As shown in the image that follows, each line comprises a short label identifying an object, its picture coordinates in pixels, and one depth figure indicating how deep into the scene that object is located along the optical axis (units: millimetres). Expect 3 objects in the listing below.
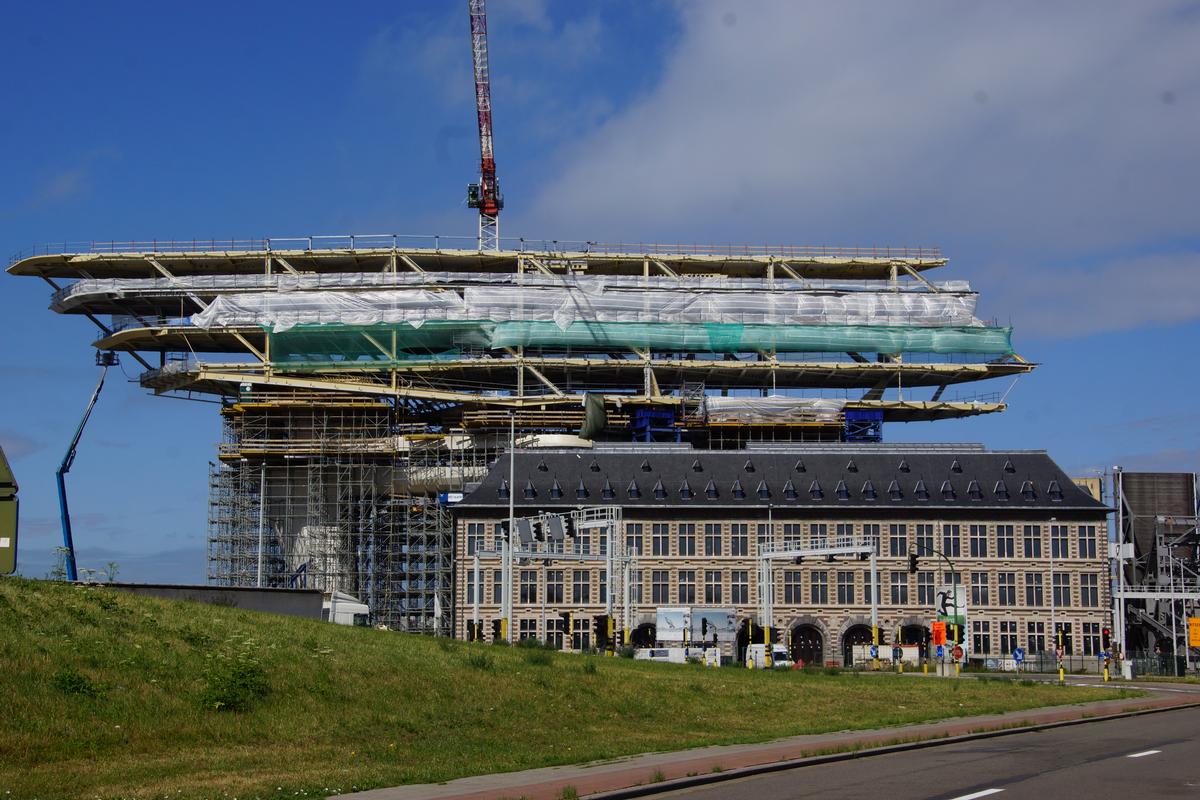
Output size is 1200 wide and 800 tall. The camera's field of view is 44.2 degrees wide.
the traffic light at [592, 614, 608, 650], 60906
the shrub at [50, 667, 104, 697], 26922
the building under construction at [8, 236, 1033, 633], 108125
